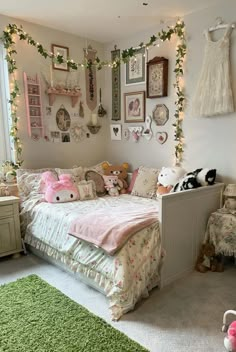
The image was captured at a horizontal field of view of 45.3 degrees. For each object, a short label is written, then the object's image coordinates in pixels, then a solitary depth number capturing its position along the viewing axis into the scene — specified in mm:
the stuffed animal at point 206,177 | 2832
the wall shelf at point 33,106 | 3408
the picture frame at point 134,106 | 3733
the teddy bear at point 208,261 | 2703
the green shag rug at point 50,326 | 1740
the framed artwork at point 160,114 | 3483
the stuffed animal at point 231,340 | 1539
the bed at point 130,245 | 2104
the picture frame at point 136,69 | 3654
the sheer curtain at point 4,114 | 3281
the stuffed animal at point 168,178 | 3137
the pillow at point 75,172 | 3441
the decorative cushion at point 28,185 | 3260
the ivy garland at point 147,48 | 3193
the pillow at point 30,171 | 3297
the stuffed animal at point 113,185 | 3568
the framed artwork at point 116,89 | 3979
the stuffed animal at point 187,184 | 2723
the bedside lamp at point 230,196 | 2779
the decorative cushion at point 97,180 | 3560
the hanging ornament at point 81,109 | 3957
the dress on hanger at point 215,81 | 2803
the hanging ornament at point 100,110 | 4148
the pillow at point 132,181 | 3637
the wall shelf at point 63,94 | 3555
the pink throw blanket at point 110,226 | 2122
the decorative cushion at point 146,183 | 3381
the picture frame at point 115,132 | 4097
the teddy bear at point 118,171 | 3756
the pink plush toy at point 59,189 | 3092
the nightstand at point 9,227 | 2957
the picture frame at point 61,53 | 3600
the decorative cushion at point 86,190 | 3307
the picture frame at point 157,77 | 3385
